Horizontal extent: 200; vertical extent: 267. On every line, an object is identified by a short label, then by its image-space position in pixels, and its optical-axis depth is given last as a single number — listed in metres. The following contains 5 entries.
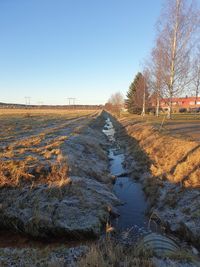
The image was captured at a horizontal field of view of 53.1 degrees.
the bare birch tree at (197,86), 38.23
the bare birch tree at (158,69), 21.27
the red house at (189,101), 83.66
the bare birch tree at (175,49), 21.41
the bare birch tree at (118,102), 57.69
